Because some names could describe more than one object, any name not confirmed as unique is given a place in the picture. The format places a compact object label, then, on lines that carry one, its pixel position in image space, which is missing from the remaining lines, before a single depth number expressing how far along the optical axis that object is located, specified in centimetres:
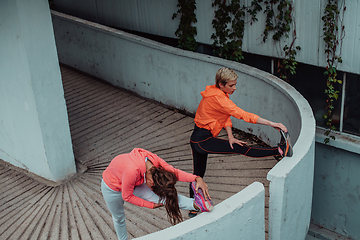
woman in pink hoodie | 319
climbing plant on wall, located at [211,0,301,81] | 705
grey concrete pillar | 506
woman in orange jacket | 416
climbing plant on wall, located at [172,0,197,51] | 836
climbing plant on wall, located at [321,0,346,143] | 634
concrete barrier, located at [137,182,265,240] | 294
